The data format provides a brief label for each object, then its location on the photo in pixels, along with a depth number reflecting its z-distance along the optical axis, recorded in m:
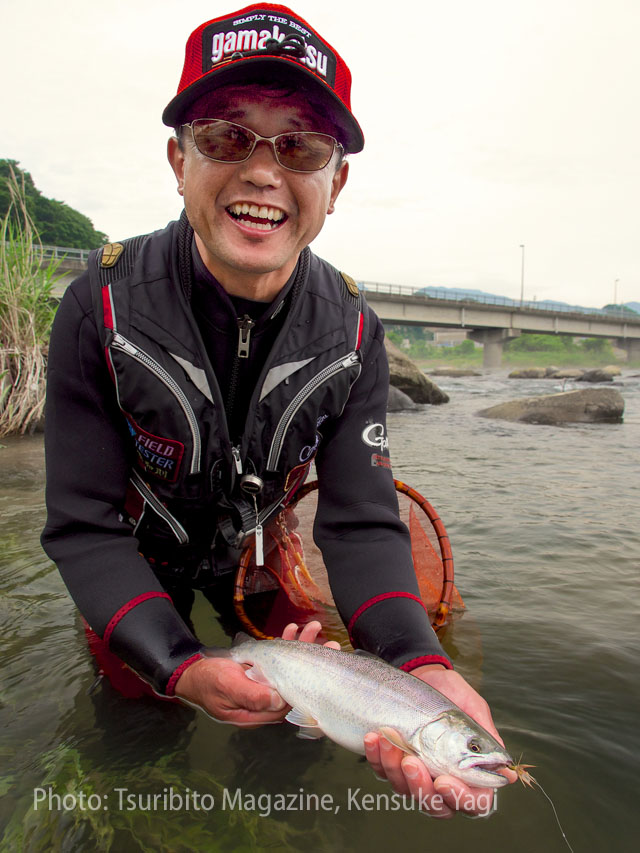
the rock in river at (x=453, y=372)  47.19
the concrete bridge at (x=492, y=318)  49.84
